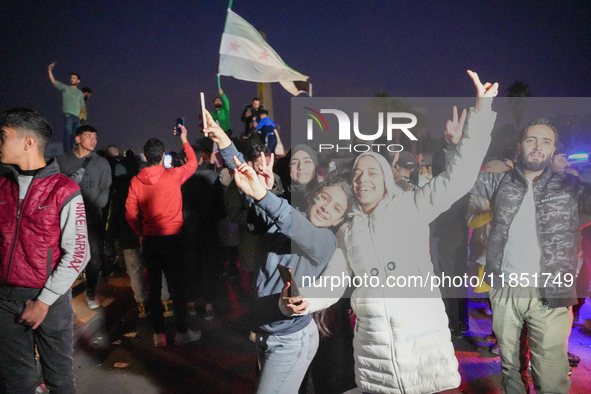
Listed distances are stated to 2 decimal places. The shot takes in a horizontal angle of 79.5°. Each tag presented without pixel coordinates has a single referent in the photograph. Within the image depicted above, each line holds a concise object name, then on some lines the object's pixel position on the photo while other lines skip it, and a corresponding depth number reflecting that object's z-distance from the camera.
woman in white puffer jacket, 2.05
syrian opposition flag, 3.91
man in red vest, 2.12
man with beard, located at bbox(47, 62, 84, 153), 6.71
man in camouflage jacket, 2.35
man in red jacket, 3.56
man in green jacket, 8.05
